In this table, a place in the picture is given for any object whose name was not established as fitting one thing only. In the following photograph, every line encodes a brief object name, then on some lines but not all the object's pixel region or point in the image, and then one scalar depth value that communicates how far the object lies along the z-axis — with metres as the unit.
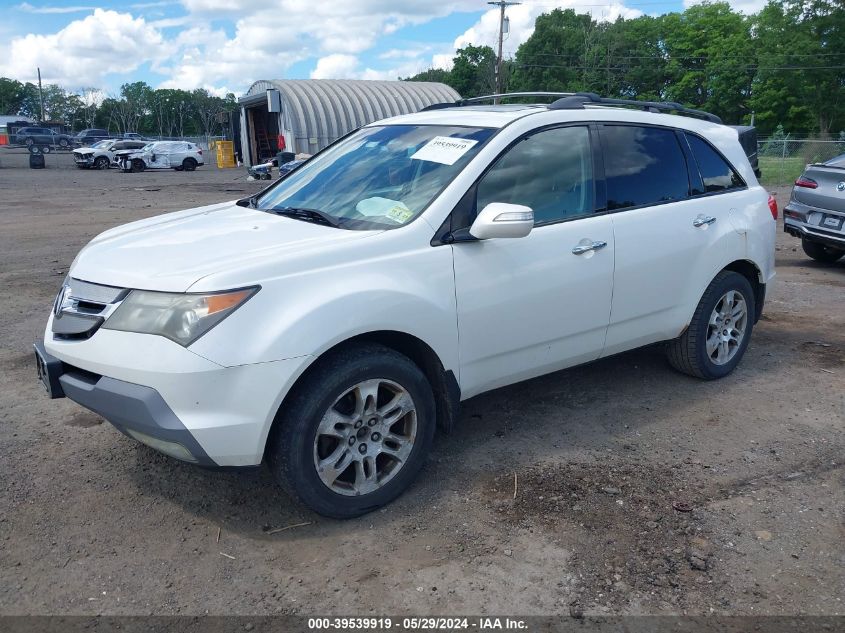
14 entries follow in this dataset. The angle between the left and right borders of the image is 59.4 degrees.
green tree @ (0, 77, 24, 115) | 121.88
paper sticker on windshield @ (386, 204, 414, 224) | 3.62
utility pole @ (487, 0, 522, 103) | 51.22
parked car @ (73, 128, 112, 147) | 56.82
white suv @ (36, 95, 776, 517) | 3.02
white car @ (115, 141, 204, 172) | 36.47
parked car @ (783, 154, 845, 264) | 8.80
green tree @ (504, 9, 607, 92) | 79.31
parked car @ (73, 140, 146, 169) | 38.72
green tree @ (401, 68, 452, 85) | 101.12
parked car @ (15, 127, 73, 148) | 56.91
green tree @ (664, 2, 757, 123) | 68.62
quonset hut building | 37.12
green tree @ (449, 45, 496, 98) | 92.84
